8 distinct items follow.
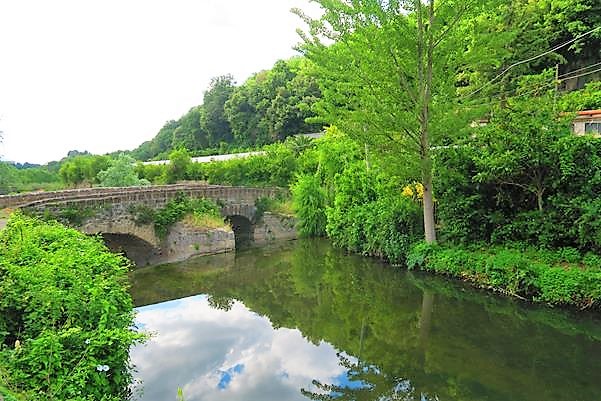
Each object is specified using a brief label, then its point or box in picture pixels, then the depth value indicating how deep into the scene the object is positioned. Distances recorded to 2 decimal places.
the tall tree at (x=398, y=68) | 12.85
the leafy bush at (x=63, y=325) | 4.48
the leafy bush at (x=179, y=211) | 18.36
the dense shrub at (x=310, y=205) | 21.44
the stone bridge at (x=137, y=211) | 16.03
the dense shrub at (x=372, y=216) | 15.59
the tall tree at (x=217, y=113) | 53.97
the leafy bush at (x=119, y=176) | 30.66
